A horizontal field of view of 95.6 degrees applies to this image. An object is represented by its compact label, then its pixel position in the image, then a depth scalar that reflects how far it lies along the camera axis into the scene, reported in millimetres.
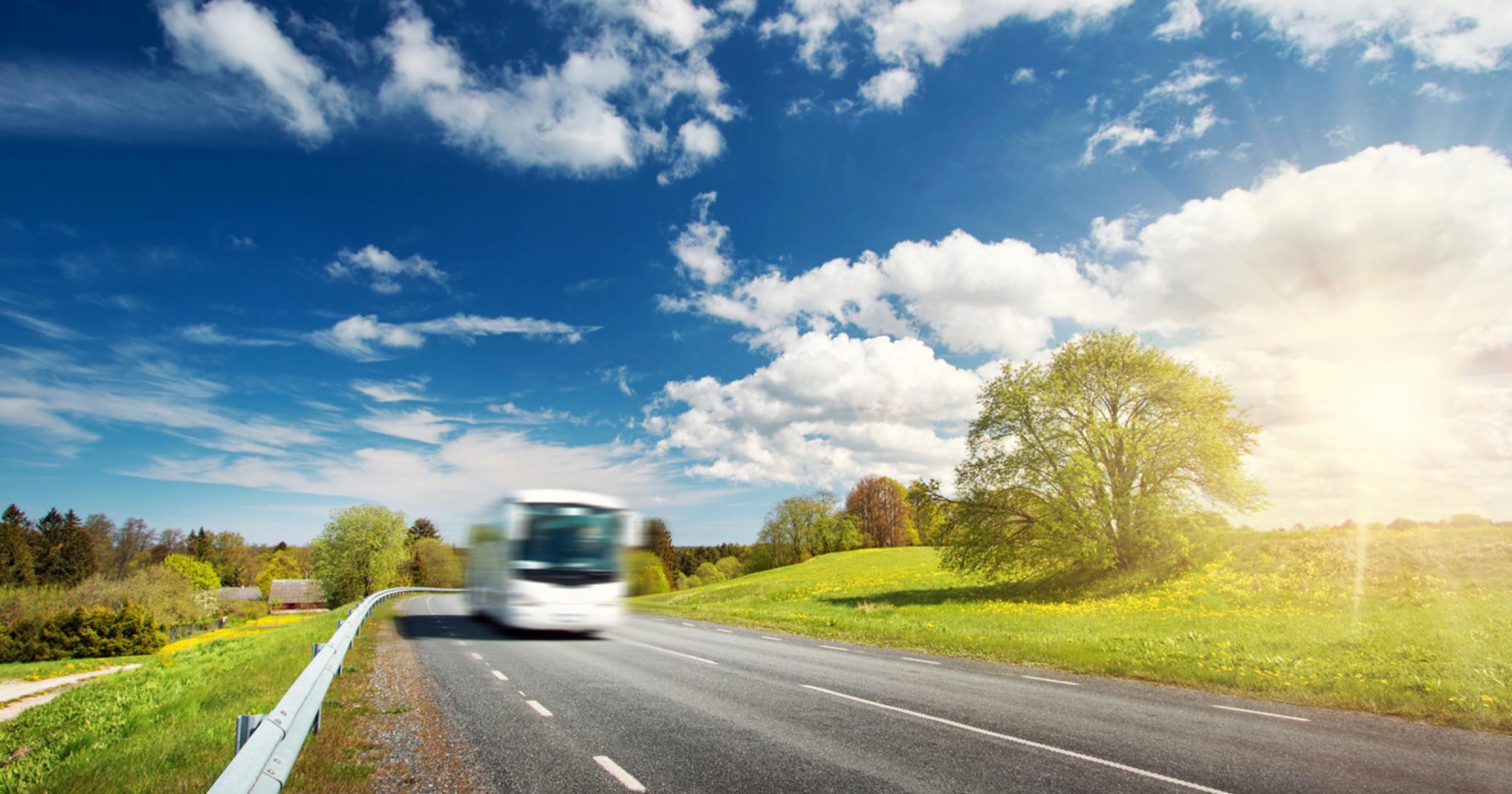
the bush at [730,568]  122250
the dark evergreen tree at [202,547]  127562
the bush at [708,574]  118375
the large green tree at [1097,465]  28312
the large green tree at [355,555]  76438
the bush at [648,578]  92250
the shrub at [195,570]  107688
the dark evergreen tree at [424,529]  139588
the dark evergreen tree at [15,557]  80688
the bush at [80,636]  47562
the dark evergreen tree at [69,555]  94188
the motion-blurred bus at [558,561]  17500
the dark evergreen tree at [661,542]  109438
